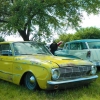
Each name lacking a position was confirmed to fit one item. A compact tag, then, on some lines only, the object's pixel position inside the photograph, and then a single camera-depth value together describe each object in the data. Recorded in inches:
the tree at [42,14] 361.0
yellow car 138.4
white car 246.6
